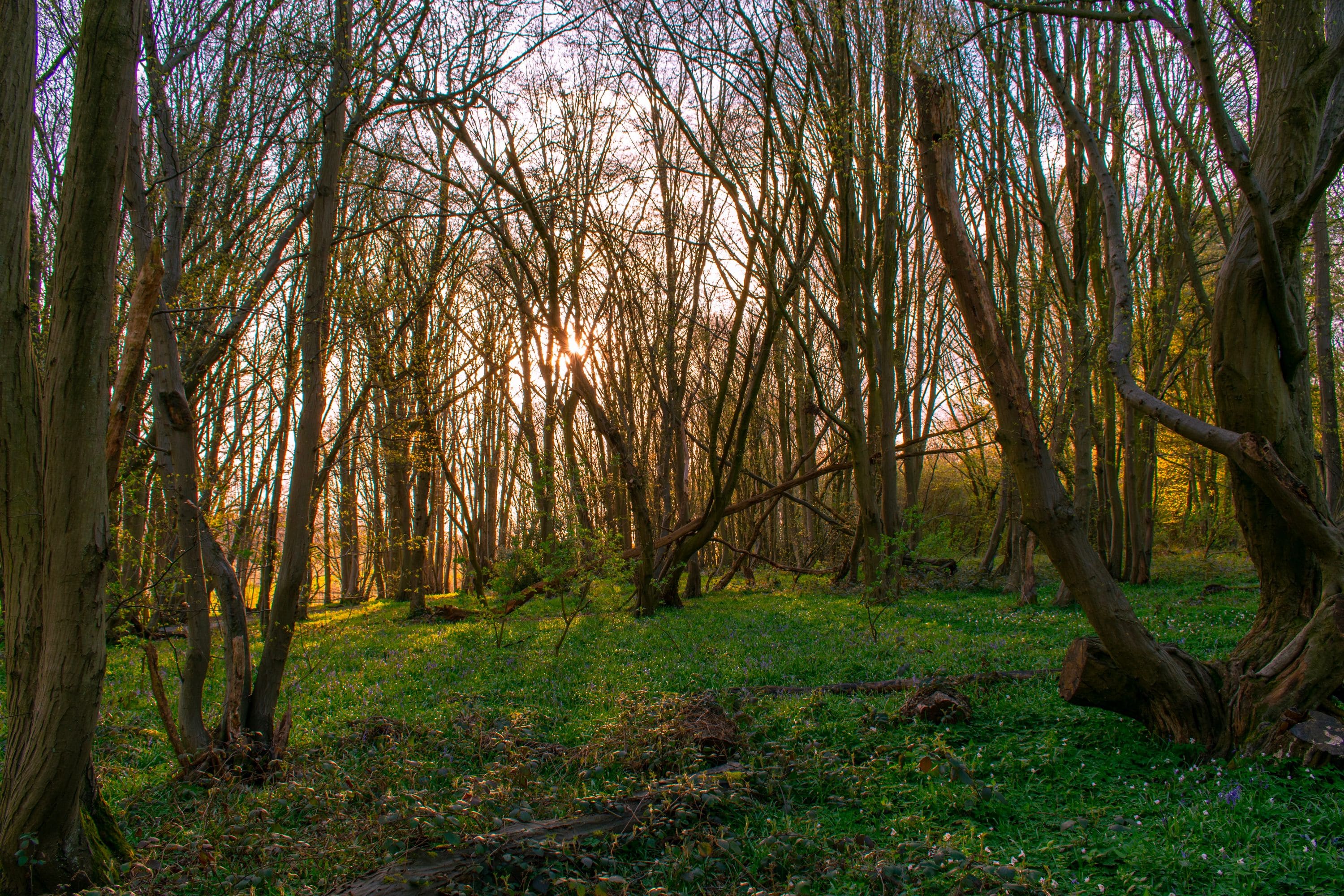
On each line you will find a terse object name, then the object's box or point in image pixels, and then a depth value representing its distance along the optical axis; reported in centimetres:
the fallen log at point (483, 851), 294
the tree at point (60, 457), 285
